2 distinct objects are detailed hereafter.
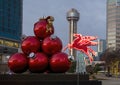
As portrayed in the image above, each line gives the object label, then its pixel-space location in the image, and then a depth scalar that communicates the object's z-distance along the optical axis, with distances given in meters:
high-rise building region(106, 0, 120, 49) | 160.25
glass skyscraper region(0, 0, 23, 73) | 74.38
